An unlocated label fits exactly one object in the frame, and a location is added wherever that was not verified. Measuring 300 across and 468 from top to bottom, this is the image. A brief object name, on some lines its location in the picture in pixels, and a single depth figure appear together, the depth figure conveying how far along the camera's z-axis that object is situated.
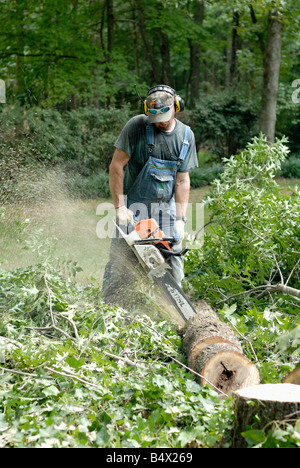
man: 8.76
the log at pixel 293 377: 5.64
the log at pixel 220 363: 6.16
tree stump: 4.63
